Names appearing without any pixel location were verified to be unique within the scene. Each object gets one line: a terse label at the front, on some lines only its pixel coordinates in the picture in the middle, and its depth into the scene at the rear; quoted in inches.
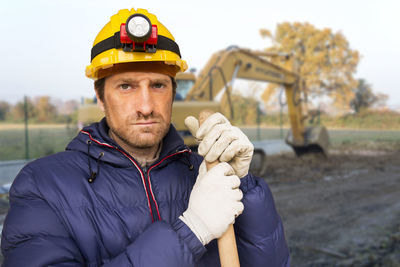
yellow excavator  267.0
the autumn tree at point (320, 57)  1105.4
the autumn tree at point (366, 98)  1359.5
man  53.2
